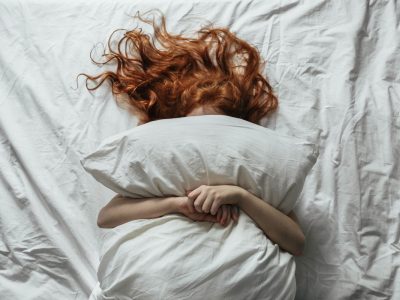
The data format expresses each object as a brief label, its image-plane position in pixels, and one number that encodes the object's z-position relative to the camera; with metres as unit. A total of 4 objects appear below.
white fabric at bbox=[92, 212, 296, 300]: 0.85
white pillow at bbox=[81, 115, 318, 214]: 0.94
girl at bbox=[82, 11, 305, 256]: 0.93
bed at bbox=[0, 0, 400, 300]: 1.06
